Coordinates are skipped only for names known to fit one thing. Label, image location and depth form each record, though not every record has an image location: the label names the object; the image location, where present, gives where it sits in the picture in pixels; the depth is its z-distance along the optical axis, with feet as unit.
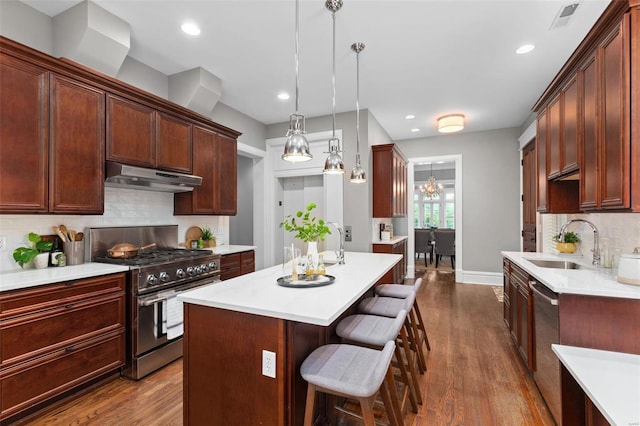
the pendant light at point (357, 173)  10.68
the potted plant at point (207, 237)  12.73
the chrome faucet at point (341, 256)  9.13
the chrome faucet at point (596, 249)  8.00
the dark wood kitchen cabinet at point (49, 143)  6.53
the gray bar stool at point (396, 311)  6.92
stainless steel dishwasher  6.00
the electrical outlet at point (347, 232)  15.34
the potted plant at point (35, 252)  7.13
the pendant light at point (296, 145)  6.84
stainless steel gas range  8.02
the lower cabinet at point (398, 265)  12.97
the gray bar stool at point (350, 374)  4.17
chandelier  27.72
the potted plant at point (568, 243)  9.71
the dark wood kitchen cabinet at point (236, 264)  11.67
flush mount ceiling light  16.14
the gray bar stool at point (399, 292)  8.76
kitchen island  4.66
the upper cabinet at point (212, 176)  11.50
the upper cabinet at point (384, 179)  15.62
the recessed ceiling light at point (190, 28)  8.45
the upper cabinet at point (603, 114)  5.12
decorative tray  6.23
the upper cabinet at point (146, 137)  8.62
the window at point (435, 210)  34.65
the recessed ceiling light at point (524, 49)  9.56
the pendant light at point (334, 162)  9.06
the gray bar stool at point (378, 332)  5.72
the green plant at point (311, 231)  6.93
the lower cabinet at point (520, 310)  7.71
